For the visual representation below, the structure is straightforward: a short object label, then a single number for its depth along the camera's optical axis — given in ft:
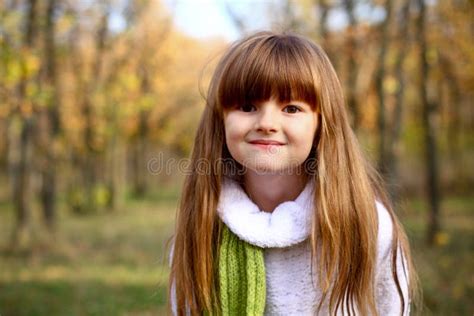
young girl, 5.37
